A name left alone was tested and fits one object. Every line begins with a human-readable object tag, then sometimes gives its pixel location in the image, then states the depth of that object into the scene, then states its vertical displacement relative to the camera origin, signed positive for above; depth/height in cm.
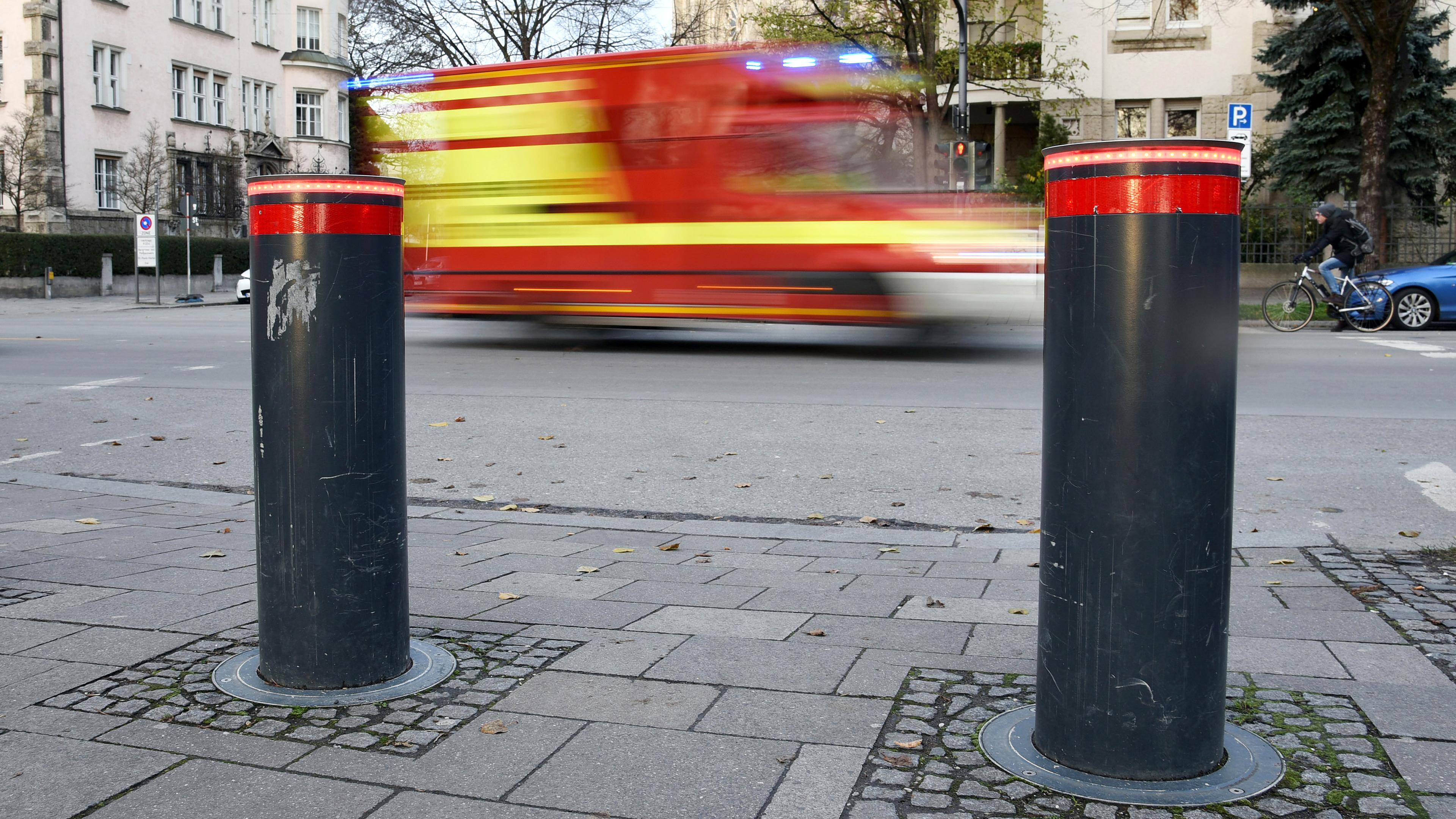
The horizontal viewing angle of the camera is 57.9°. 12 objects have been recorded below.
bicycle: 1778 +11
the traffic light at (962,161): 2359 +267
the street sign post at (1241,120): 1798 +262
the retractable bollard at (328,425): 327 -30
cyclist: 1717 +90
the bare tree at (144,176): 4191 +421
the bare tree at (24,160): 3816 +427
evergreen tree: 2945 +449
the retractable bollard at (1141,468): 266 -32
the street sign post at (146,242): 3145 +156
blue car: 1773 +25
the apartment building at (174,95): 3994 +734
